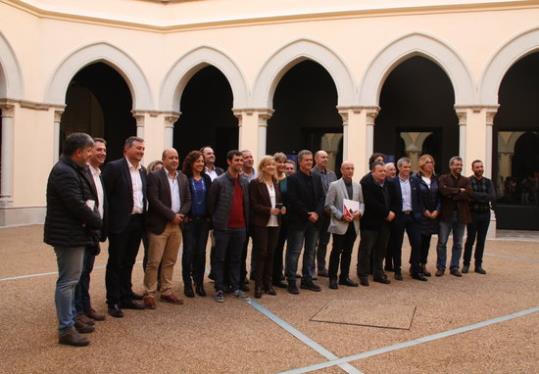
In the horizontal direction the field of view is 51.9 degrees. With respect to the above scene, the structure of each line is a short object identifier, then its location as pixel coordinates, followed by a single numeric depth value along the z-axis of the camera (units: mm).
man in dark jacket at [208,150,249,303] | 6520
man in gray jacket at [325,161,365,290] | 7352
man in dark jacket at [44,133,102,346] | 4672
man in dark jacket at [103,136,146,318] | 5746
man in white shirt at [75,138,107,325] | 5309
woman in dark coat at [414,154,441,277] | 8219
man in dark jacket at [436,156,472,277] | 8367
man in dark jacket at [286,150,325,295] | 7048
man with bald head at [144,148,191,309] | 6074
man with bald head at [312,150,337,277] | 8061
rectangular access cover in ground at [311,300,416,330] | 5629
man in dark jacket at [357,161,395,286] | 7586
